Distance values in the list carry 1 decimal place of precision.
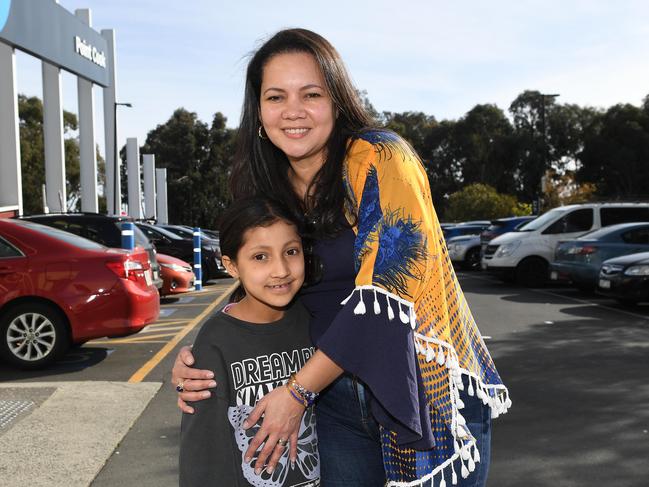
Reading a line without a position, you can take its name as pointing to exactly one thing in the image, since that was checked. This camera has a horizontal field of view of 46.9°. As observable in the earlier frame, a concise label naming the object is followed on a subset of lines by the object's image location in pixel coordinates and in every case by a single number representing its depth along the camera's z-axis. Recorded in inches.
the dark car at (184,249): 706.2
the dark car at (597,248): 523.2
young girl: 73.2
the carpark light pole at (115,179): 1256.8
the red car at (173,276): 534.0
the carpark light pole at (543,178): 1344.7
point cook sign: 698.2
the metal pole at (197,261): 641.0
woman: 66.1
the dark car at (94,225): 386.0
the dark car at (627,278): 442.3
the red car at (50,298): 281.9
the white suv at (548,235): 625.9
